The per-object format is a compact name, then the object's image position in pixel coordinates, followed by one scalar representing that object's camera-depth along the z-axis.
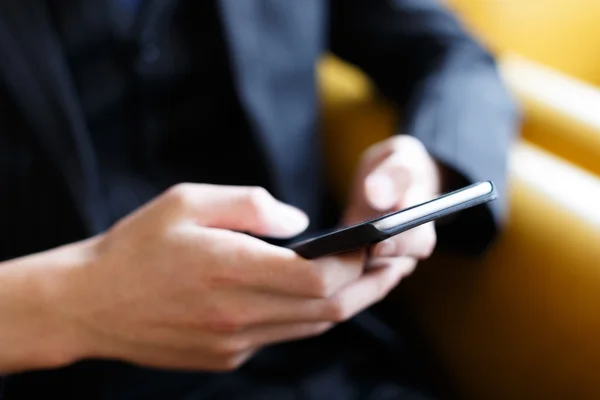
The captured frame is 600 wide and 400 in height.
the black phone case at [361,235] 0.36
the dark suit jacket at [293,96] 0.52
